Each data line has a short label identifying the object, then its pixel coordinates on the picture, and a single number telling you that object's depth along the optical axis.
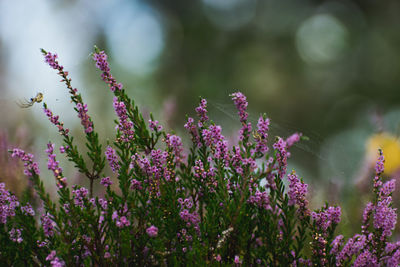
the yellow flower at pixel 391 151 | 4.14
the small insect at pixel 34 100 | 1.38
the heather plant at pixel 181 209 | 1.33
